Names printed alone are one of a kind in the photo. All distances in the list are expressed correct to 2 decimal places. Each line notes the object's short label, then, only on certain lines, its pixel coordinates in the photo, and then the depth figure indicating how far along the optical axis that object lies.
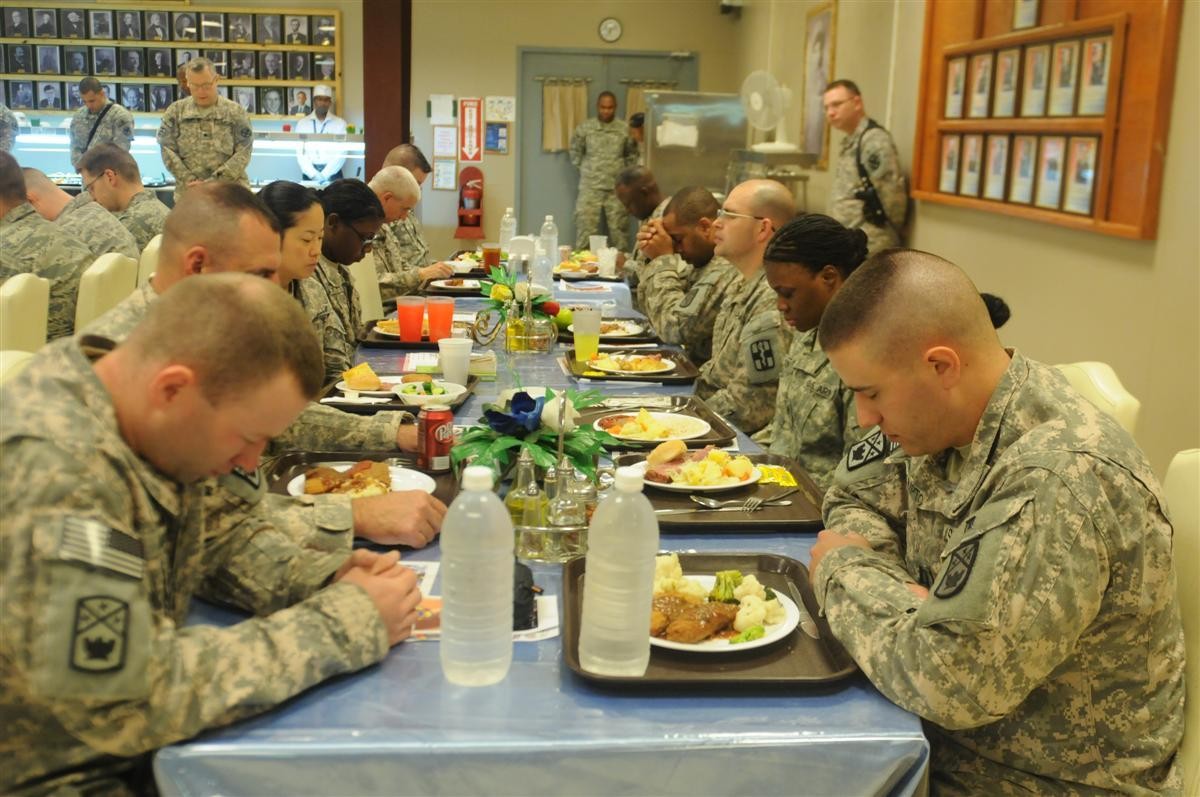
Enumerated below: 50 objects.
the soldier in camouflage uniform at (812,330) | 2.59
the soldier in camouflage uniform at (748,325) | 3.17
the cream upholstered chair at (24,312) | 3.29
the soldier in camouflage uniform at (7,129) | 8.94
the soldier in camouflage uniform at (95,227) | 5.15
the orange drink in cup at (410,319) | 3.63
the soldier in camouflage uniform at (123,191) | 5.99
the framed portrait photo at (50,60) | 9.94
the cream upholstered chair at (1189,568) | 1.43
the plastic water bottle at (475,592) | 1.32
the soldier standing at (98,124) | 8.55
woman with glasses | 3.67
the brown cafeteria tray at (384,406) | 2.65
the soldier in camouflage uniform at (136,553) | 1.06
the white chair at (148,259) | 4.93
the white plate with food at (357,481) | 1.95
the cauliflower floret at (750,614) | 1.46
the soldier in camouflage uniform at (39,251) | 4.51
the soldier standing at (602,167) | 9.98
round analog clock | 10.28
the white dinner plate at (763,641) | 1.38
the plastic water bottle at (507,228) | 6.24
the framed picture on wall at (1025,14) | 4.65
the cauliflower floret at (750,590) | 1.54
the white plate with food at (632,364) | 3.24
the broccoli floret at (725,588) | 1.53
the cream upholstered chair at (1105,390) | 1.96
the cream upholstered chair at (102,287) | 4.08
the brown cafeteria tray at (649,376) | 3.15
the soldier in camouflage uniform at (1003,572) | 1.26
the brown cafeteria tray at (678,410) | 2.46
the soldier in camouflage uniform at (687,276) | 3.99
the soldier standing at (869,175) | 5.89
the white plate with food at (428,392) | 2.70
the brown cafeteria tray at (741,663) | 1.31
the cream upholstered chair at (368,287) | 4.81
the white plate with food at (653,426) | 2.44
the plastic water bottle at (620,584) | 1.33
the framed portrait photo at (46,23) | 9.92
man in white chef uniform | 9.76
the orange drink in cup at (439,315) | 3.63
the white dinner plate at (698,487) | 2.03
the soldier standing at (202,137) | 8.06
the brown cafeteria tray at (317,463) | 2.00
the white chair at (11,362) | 1.85
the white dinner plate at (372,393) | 2.79
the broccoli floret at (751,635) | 1.43
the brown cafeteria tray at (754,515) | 1.88
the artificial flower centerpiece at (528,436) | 1.78
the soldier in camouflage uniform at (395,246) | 5.05
